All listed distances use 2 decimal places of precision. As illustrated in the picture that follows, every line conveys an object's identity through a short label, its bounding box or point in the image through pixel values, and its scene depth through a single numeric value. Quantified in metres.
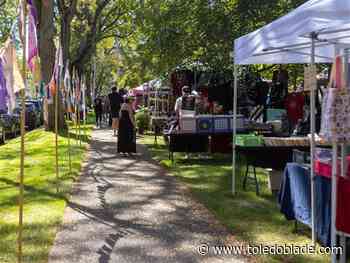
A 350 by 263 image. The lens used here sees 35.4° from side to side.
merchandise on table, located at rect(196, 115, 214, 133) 13.05
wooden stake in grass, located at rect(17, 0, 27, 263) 5.25
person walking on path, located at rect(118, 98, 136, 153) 14.75
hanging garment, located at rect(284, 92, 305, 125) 15.02
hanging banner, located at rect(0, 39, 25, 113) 5.36
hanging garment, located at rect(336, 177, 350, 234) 5.02
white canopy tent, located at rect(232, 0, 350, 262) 5.26
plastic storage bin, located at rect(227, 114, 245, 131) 13.14
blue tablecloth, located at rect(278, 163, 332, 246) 5.84
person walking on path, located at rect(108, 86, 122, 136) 20.94
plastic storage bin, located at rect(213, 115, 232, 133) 13.12
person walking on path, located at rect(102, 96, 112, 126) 33.05
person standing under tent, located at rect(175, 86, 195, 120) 13.94
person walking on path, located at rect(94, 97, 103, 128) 30.93
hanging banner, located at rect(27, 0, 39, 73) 5.91
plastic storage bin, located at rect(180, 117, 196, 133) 12.92
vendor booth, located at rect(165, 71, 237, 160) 13.00
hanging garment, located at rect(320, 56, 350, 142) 4.88
